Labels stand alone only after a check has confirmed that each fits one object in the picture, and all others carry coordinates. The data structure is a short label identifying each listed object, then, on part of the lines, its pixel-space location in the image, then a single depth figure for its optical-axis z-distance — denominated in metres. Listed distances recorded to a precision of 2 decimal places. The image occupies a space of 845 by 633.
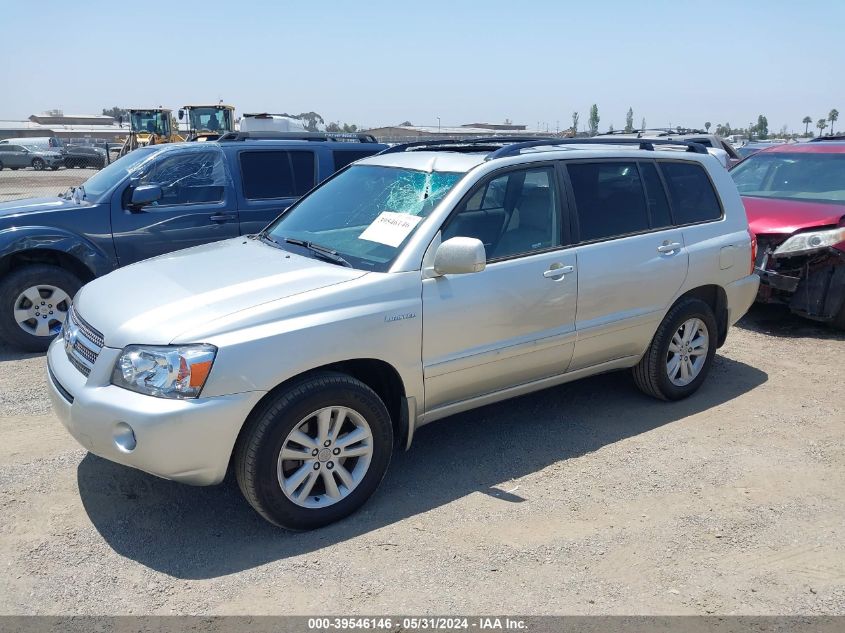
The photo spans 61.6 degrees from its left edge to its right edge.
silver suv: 3.20
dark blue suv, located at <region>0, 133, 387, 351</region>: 6.25
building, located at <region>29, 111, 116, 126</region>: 99.50
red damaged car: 6.59
